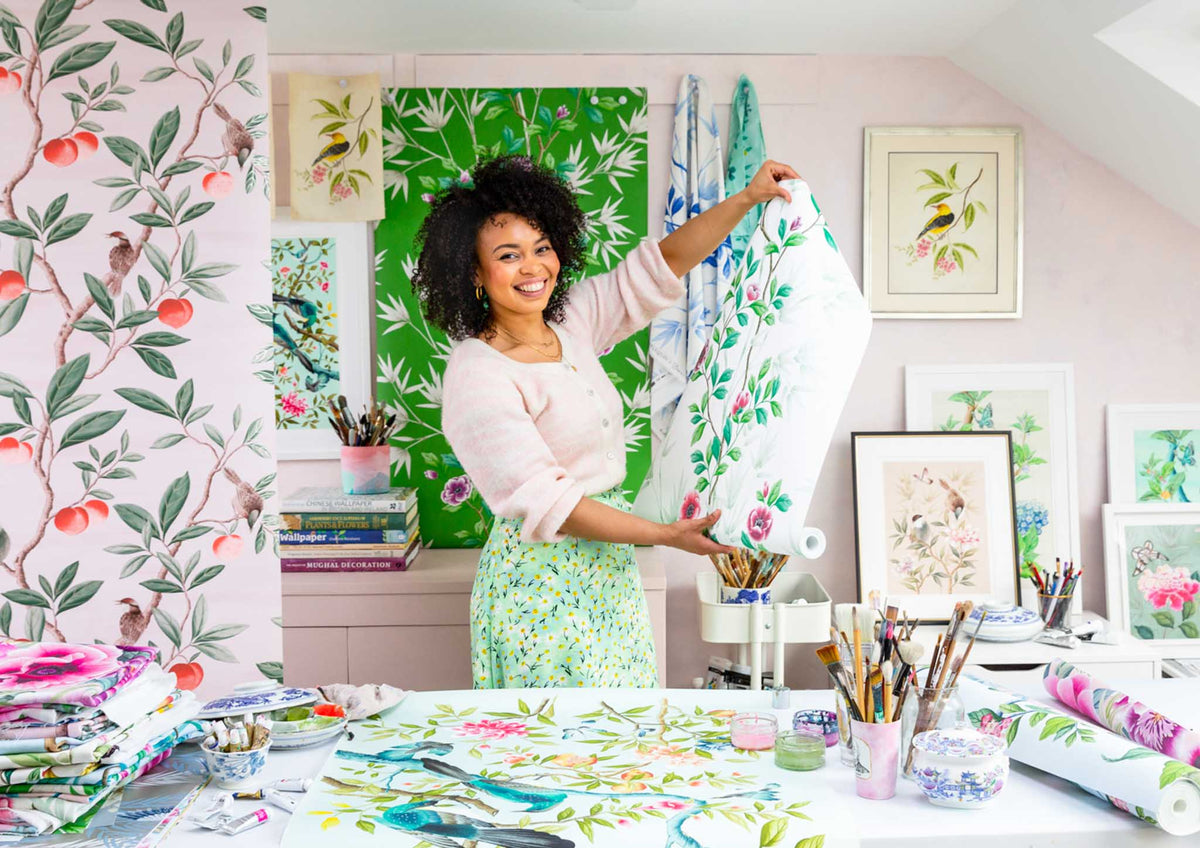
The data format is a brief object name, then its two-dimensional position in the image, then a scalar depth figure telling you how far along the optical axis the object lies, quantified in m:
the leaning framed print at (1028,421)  3.15
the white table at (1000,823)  1.19
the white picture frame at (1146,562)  3.12
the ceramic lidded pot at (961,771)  1.24
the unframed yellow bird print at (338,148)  2.99
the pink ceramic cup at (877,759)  1.29
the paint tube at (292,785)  1.35
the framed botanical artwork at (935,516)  3.06
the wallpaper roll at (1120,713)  1.30
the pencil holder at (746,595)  2.73
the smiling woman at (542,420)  1.93
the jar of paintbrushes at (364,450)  2.97
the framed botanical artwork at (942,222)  3.11
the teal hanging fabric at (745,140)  3.03
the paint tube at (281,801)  1.29
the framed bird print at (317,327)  3.08
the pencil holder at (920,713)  1.35
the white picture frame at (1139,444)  3.17
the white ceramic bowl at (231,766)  1.36
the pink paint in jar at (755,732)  1.46
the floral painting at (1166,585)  3.13
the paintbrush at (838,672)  1.35
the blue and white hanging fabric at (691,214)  3.03
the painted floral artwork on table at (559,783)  1.21
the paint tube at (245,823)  1.24
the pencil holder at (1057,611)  2.90
